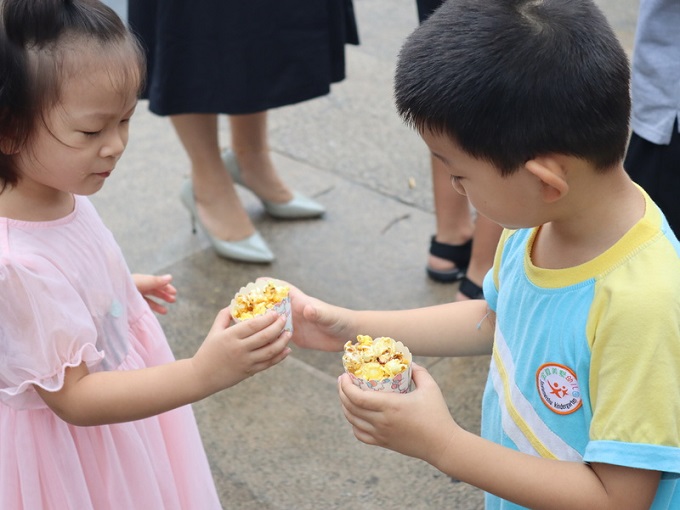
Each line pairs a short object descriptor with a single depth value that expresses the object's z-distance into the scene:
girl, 1.73
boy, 1.38
